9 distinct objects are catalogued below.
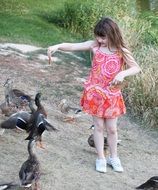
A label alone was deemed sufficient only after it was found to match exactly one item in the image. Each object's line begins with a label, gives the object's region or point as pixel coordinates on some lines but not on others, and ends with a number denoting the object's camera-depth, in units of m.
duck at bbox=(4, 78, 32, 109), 9.70
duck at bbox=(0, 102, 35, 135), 8.30
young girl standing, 7.41
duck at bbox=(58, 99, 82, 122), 9.92
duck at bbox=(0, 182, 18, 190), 6.70
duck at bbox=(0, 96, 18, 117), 9.35
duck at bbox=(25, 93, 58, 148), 8.23
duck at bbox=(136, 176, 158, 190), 7.24
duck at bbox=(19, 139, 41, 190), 6.74
